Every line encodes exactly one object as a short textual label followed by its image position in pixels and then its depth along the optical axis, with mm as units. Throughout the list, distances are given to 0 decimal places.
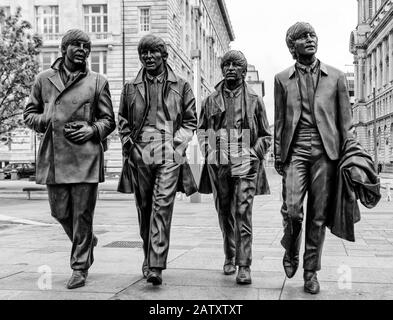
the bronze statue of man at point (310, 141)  5211
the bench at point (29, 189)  22109
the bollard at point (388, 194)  20772
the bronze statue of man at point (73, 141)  5547
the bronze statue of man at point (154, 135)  5531
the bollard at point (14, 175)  46250
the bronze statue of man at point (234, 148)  5836
